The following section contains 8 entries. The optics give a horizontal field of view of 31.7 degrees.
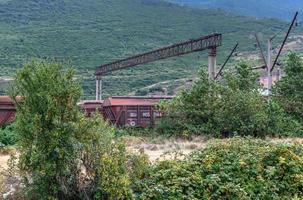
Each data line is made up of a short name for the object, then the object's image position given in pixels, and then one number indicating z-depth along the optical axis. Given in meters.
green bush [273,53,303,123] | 30.64
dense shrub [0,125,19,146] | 22.00
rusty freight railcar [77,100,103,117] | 33.84
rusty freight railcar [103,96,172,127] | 30.72
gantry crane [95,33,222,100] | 39.41
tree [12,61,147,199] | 10.94
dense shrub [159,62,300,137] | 26.69
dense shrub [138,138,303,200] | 11.70
